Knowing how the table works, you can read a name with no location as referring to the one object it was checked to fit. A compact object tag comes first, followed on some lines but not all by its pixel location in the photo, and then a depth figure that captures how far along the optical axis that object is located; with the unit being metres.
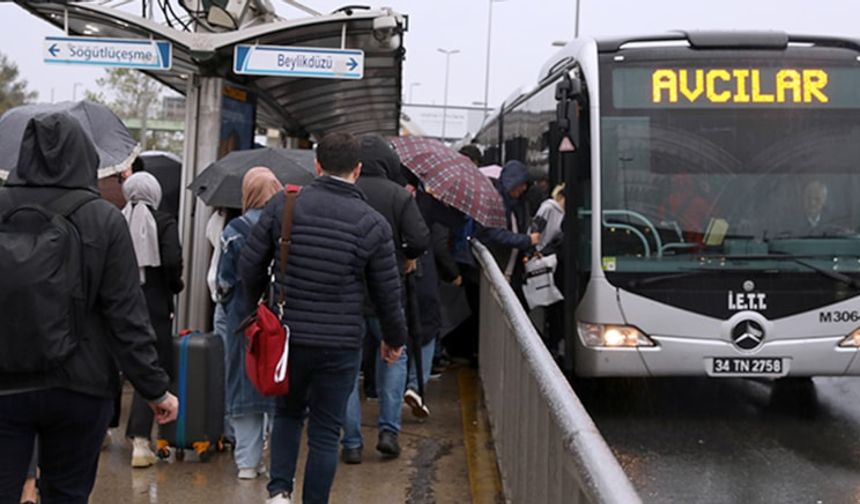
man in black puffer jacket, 5.27
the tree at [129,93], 52.34
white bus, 8.73
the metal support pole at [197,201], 9.62
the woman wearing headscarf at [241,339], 6.43
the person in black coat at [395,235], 7.04
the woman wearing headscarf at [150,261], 6.82
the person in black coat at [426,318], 8.23
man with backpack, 3.79
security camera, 9.64
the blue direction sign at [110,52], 9.62
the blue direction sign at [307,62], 9.62
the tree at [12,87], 83.11
